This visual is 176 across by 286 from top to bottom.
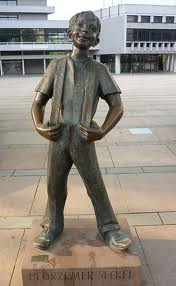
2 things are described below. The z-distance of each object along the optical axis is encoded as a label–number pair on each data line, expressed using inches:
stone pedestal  121.7
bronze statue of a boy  118.1
